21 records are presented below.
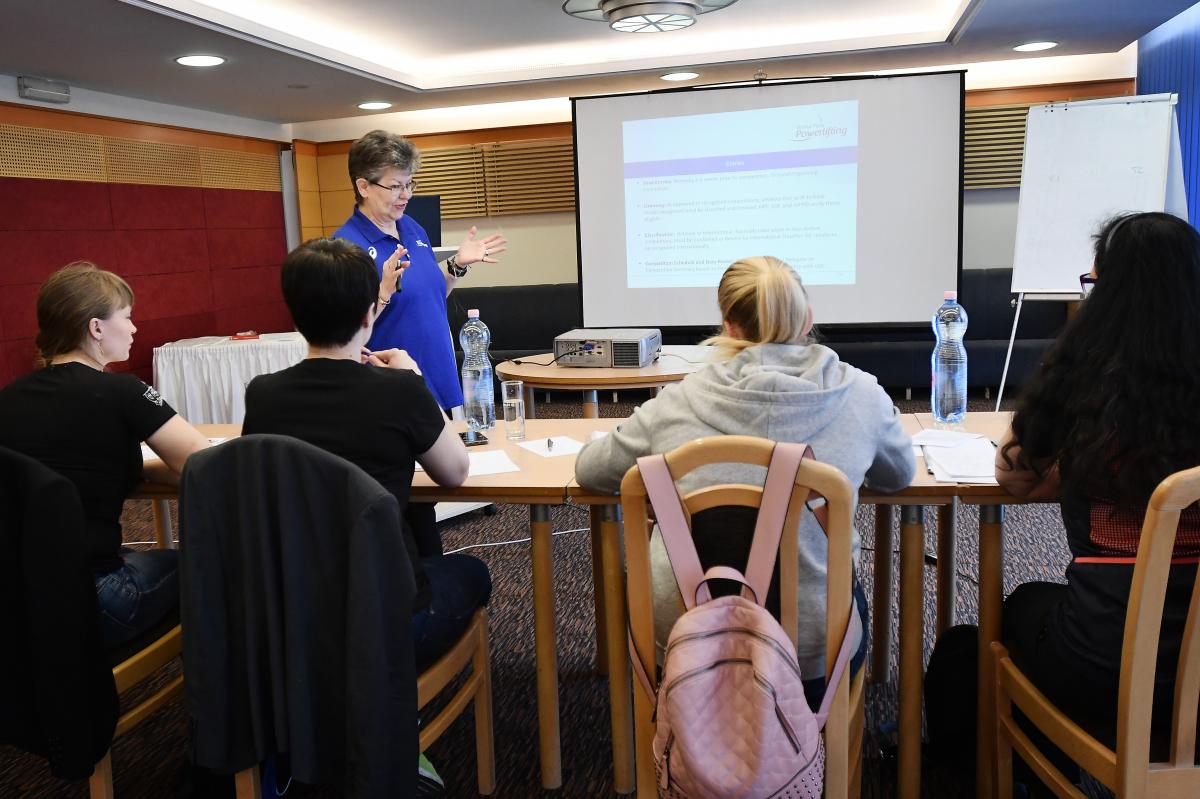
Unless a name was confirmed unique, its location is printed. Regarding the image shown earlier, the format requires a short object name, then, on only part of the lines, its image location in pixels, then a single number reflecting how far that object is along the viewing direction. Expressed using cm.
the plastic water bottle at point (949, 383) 234
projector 343
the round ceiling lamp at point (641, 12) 458
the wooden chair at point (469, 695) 164
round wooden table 327
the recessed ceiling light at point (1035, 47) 560
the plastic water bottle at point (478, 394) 254
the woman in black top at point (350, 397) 160
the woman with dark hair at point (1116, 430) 135
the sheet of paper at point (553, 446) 221
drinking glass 235
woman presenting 274
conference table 176
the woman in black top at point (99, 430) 176
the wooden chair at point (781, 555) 124
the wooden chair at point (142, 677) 172
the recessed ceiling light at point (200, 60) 493
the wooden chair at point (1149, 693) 118
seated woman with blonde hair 142
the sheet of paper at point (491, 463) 204
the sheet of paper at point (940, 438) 210
